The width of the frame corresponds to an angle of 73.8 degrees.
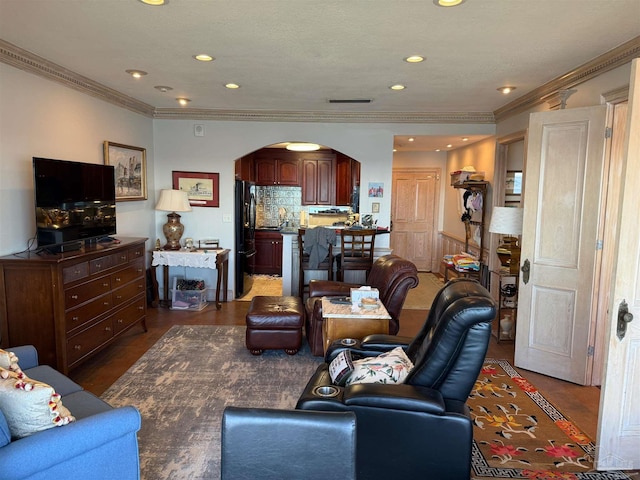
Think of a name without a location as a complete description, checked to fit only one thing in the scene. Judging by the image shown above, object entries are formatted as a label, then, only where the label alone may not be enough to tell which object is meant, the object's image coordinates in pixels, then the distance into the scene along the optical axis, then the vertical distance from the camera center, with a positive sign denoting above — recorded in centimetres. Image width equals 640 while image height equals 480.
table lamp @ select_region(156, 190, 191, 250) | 539 -15
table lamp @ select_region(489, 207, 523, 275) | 404 -19
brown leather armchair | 384 -83
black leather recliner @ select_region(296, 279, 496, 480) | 198 -97
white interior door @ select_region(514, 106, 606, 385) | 335 -27
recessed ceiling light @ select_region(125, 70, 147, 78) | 386 +113
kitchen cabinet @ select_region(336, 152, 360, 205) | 796 +41
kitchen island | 550 -88
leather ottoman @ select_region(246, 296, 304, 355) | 399 -122
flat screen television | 328 -6
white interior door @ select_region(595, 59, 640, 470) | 219 -74
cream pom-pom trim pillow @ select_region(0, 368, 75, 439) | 168 -84
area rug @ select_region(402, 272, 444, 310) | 612 -145
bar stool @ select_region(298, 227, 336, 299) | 509 -57
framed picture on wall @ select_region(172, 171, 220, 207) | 591 +17
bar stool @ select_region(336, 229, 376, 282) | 507 -63
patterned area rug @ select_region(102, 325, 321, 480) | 249 -149
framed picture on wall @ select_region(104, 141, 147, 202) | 481 +34
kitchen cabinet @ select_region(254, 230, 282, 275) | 807 -100
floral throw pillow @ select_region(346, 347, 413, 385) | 229 -92
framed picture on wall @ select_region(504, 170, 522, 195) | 540 +26
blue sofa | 160 -102
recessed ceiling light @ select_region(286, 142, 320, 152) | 706 +91
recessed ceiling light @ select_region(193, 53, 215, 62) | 334 +112
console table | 543 -80
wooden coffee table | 353 -103
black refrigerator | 608 -47
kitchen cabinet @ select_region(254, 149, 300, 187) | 816 +59
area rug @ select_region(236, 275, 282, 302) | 657 -146
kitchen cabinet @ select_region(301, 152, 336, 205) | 816 +42
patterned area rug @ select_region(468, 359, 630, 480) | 241 -150
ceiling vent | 486 +115
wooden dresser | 311 -82
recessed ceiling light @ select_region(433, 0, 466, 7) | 231 +109
